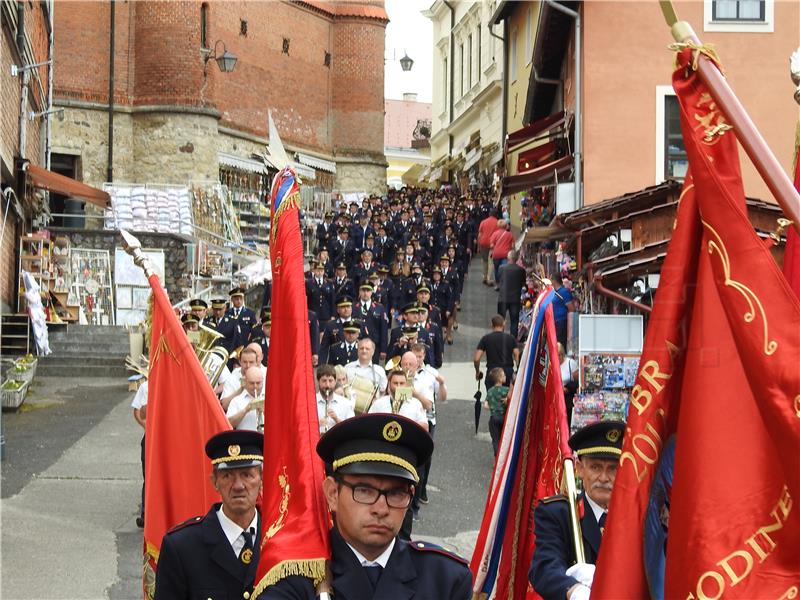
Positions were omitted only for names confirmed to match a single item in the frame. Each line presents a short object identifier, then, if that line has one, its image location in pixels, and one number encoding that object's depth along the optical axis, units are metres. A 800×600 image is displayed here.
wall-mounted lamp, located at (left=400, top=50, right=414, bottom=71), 58.00
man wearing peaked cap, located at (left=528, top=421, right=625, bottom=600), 5.06
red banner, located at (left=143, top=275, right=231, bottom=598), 6.41
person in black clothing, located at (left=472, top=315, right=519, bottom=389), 17.27
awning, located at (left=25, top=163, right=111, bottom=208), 25.30
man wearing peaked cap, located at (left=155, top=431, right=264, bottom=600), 4.83
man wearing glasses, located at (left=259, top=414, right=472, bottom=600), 3.54
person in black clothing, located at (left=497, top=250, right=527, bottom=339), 23.73
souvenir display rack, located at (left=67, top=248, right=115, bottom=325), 26.83
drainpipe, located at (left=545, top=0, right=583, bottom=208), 20.97
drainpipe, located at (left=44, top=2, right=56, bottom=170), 31.80
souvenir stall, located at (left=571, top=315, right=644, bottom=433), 12.74
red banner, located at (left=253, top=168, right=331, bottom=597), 3.71
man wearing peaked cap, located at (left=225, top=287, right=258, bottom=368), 18.59
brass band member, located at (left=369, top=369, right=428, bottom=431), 11.59
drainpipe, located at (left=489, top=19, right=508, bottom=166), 39.31
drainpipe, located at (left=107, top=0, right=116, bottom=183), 39.53
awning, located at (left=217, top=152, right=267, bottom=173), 42.19
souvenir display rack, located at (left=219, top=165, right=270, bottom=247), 40.97
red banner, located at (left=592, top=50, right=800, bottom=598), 2.95
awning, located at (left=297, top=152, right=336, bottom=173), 48.12
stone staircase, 22.95
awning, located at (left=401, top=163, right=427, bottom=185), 65.56
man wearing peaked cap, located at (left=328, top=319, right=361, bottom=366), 16.31
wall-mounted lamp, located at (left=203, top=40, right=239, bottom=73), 35.06
